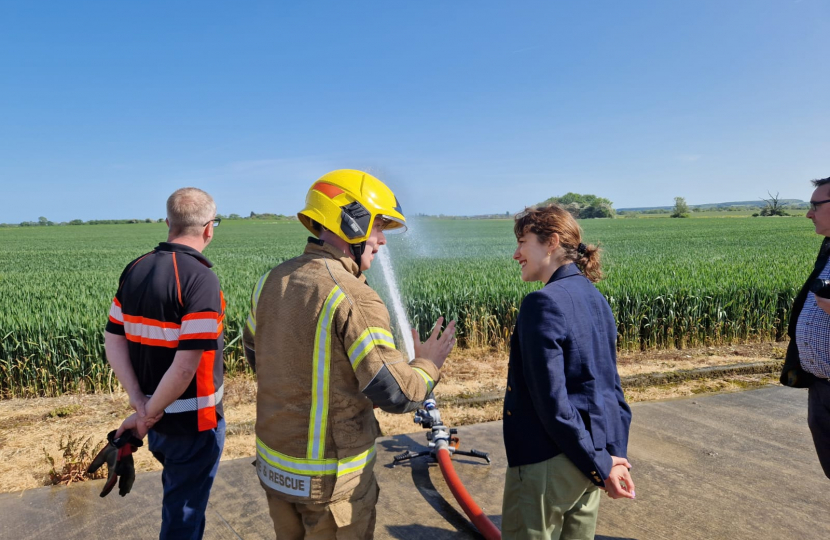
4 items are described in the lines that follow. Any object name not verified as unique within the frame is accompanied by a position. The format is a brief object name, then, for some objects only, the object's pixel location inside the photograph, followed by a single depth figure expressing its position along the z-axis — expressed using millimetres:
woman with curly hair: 2053
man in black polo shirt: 2699
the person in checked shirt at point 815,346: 2793
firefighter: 1890
